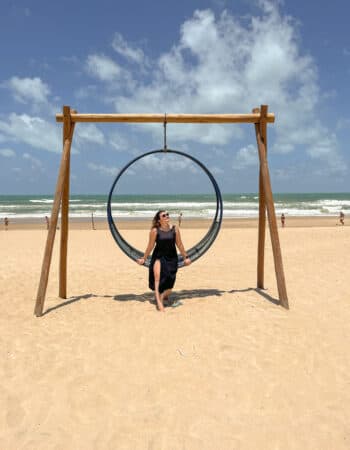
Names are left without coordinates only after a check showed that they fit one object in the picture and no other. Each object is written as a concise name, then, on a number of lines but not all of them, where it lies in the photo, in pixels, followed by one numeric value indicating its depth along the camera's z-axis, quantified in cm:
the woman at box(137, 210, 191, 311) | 498
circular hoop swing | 512
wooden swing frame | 500
